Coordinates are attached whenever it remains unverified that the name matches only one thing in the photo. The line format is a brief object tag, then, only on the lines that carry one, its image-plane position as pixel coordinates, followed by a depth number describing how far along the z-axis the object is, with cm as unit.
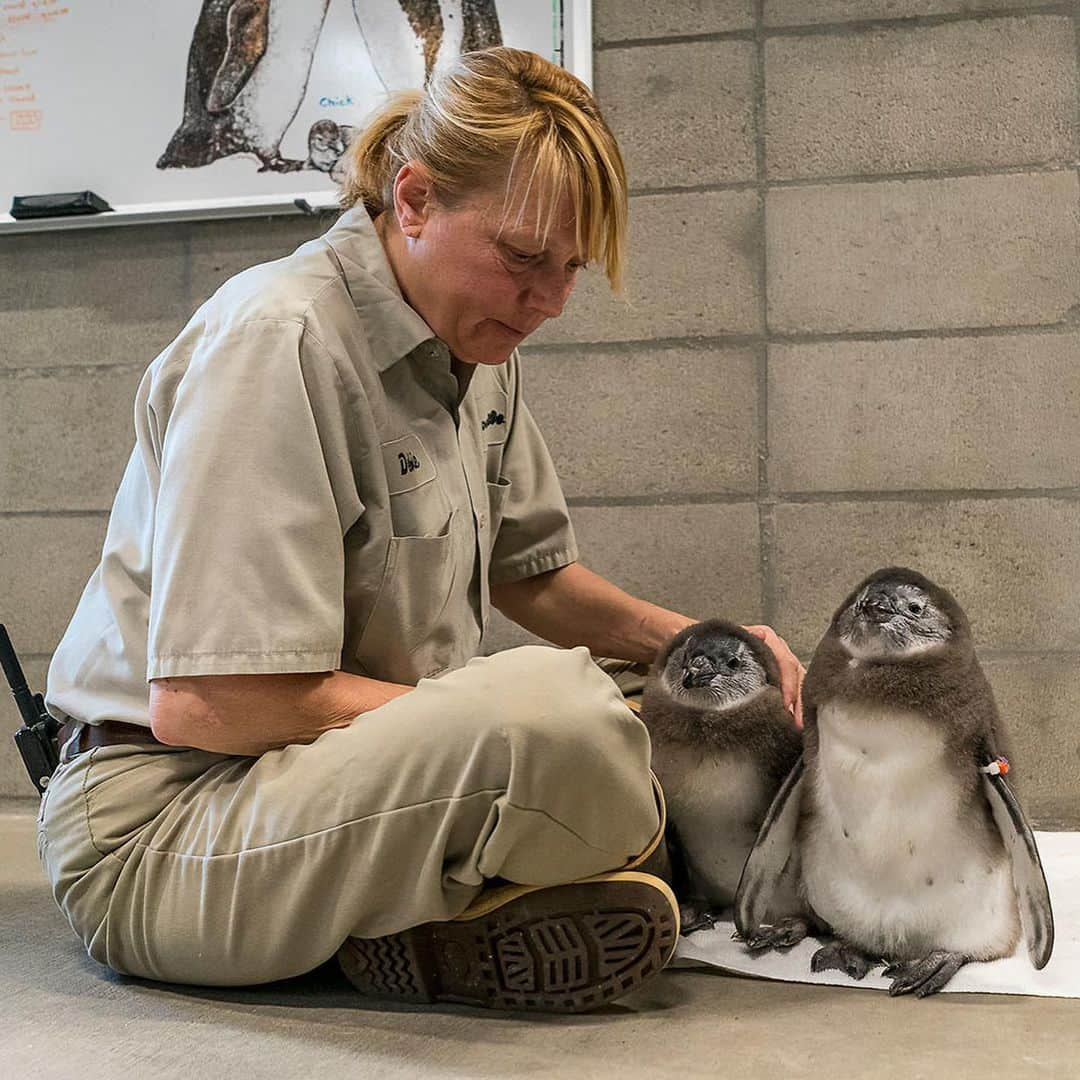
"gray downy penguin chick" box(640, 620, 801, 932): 159
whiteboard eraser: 243
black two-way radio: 167
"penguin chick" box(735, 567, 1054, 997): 146
